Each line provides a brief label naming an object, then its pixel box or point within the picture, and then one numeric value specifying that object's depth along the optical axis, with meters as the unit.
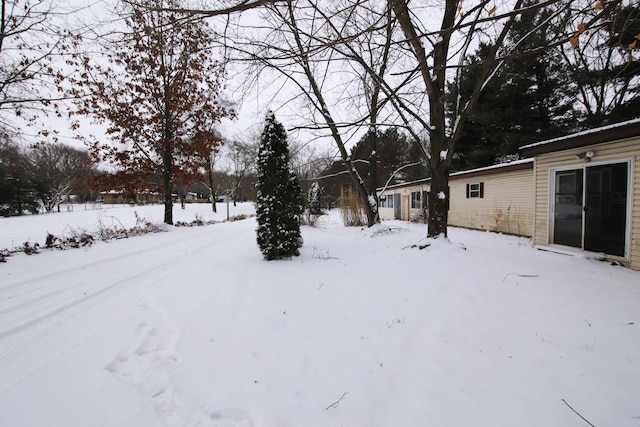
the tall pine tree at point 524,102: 12.62
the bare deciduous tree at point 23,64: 5.70
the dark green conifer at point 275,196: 5.29
